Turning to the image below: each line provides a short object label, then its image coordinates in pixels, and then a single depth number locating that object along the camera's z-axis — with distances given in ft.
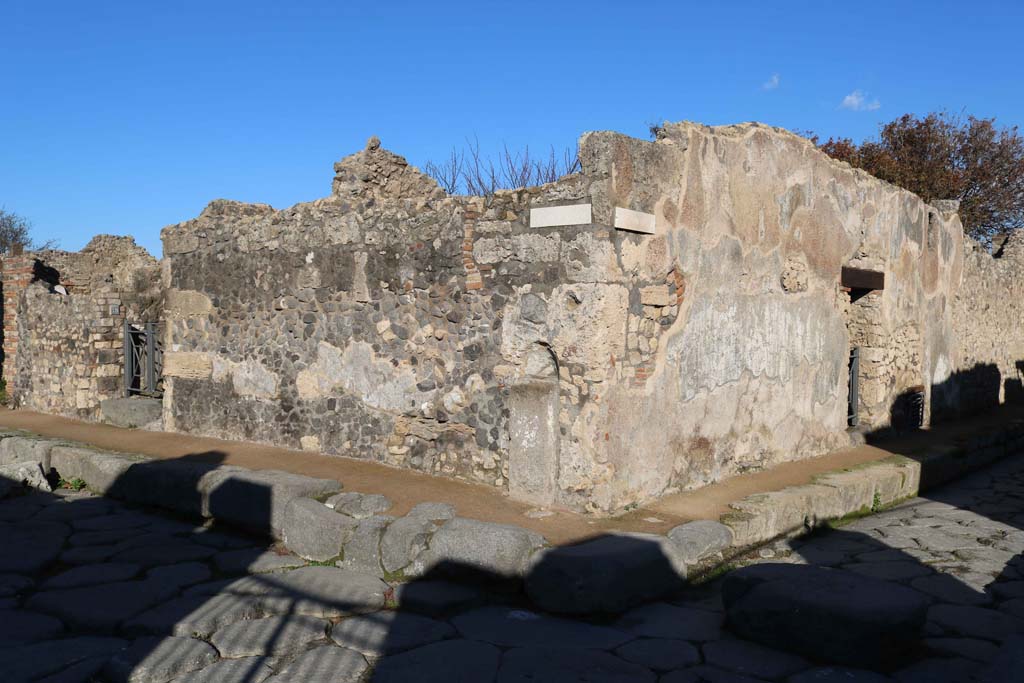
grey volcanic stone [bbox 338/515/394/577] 14.34
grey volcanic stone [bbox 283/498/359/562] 14.90
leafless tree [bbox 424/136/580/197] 46.06
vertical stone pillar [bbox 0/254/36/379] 34.73
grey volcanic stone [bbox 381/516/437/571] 13.93
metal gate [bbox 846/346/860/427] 25.45
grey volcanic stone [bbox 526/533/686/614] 12.12
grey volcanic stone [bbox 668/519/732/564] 13.85
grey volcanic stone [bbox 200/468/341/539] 16.16
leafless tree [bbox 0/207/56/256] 92.68
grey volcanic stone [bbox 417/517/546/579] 13.01
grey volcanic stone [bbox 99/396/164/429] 26.68
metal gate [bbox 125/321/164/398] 28.66
